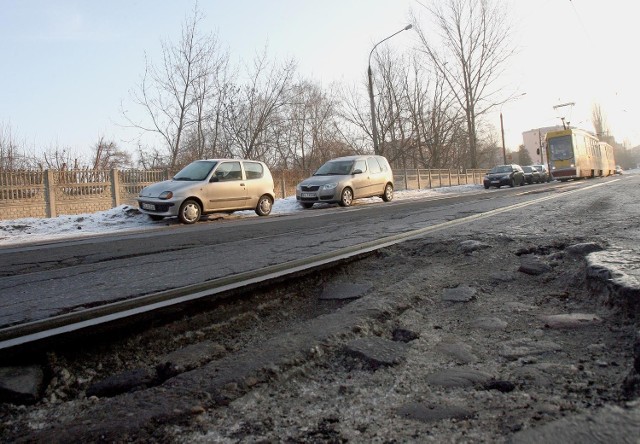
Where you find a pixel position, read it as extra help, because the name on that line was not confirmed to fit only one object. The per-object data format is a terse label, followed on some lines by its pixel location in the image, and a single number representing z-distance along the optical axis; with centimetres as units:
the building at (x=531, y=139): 10881
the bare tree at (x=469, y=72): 3866
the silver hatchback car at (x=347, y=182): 1571
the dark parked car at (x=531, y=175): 3568
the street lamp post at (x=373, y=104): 2453
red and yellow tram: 2889
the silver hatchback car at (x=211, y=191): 1169
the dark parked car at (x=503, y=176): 3091
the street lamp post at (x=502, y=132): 4661
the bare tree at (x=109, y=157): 3797
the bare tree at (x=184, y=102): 2291
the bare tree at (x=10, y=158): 2570
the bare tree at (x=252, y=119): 2472
